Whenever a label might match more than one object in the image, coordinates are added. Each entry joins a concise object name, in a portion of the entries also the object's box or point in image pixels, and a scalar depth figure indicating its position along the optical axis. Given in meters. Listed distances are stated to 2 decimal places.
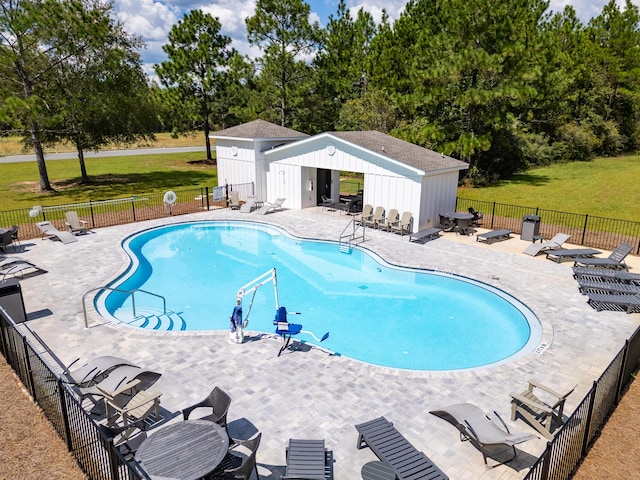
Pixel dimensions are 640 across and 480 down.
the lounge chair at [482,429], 6.82
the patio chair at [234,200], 24.68
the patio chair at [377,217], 21.05
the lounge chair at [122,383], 7.92
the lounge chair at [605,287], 12.98
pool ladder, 18.94
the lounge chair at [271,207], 24.12
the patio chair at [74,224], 19.62
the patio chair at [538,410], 7.66
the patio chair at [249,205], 24.30
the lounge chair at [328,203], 24.74
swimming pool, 11.82
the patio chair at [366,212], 21.45
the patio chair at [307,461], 6.11
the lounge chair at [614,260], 15.30
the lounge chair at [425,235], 18.86
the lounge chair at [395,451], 6.26
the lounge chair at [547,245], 17.44
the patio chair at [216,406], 7.11
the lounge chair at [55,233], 18.50
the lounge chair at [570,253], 16.44
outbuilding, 20.12
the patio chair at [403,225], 19.98
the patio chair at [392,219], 20.47
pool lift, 10.34
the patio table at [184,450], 5.61
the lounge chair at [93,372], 8.40
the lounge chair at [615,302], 12.34
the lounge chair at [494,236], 18.86
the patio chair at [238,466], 6.02
